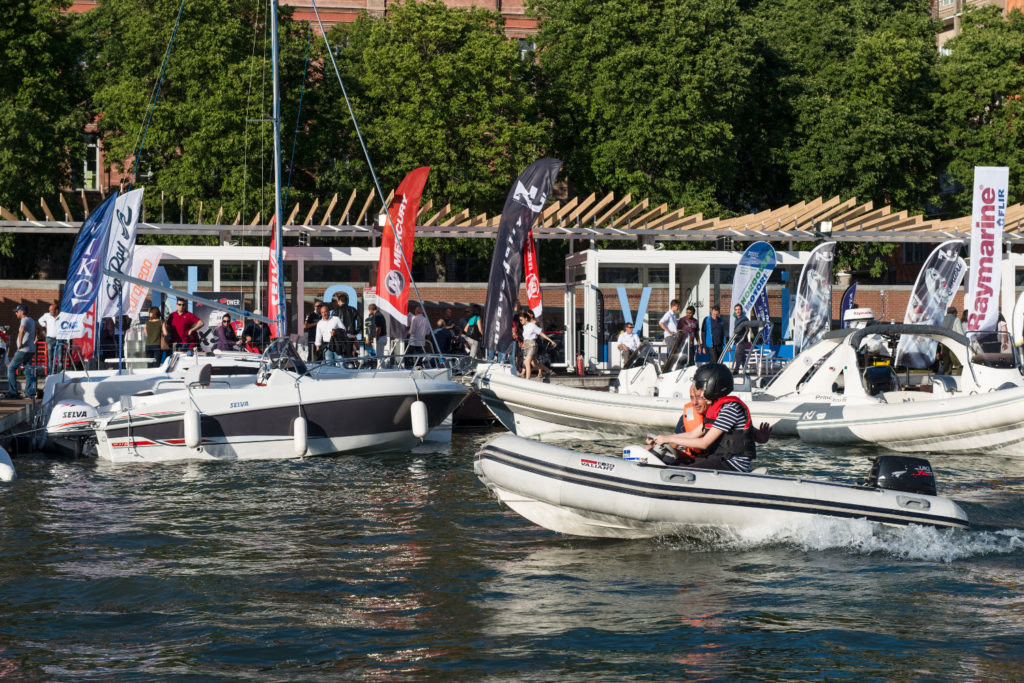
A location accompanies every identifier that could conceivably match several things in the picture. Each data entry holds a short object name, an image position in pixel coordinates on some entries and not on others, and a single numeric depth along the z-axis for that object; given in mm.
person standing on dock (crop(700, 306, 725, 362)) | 27875
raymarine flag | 24219
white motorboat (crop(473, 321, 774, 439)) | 21156
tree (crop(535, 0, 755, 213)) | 43906
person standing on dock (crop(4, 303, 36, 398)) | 23766
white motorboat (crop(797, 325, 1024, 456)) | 19312
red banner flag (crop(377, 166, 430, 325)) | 23984
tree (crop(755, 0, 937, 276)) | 45438
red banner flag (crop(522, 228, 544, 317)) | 25000
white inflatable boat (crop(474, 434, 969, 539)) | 11922
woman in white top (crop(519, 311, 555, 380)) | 25531
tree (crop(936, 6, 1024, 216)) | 46188
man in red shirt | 25656
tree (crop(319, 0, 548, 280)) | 43312
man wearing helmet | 12250
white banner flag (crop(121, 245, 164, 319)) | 26438
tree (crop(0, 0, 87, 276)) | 39719
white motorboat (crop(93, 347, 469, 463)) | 18906
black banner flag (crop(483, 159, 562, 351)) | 22906
